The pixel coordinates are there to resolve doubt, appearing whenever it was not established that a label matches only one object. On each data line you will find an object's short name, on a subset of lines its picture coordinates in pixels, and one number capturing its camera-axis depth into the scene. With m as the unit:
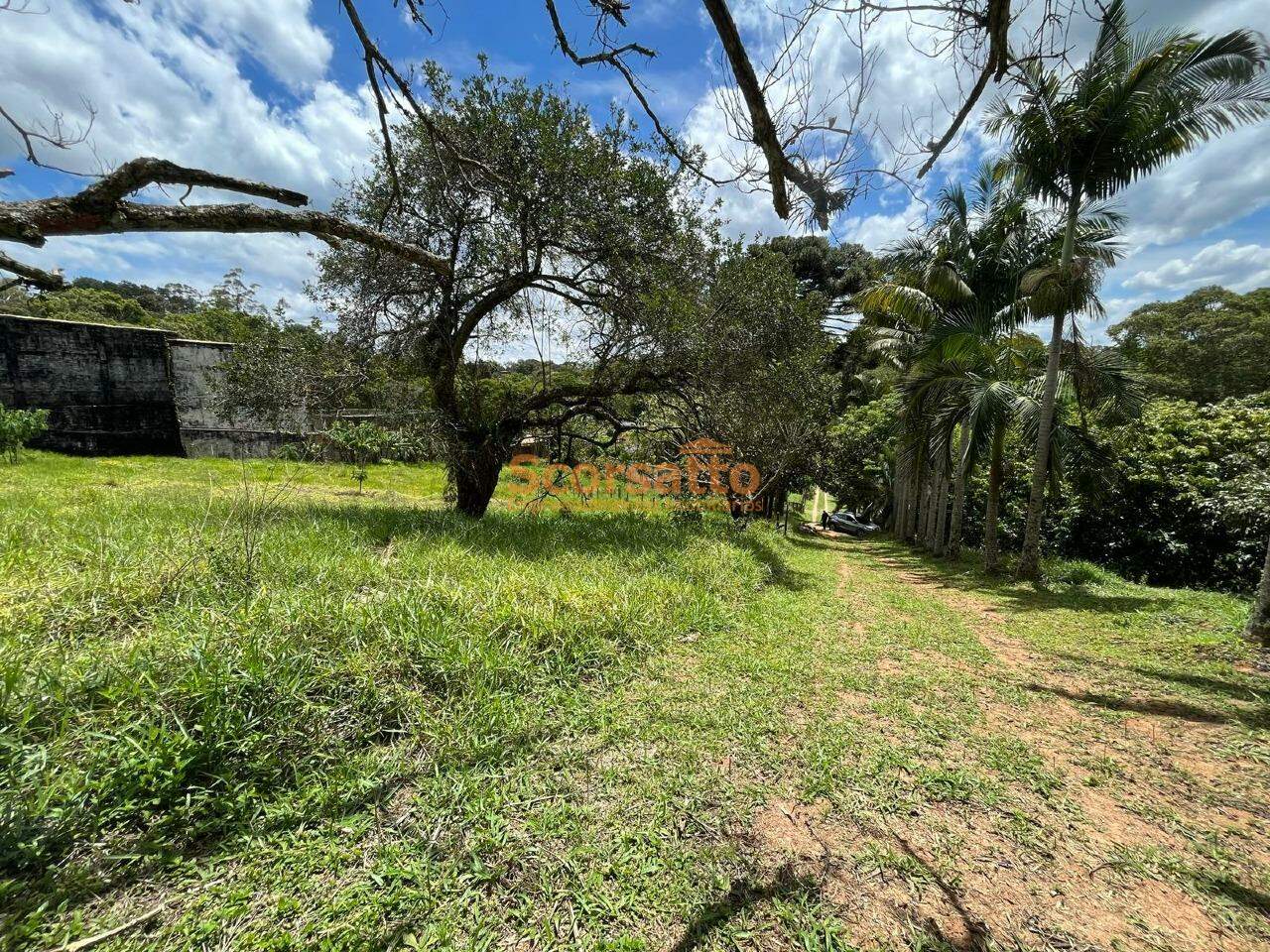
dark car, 18.55
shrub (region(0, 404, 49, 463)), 10.24
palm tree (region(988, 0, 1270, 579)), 6.02
